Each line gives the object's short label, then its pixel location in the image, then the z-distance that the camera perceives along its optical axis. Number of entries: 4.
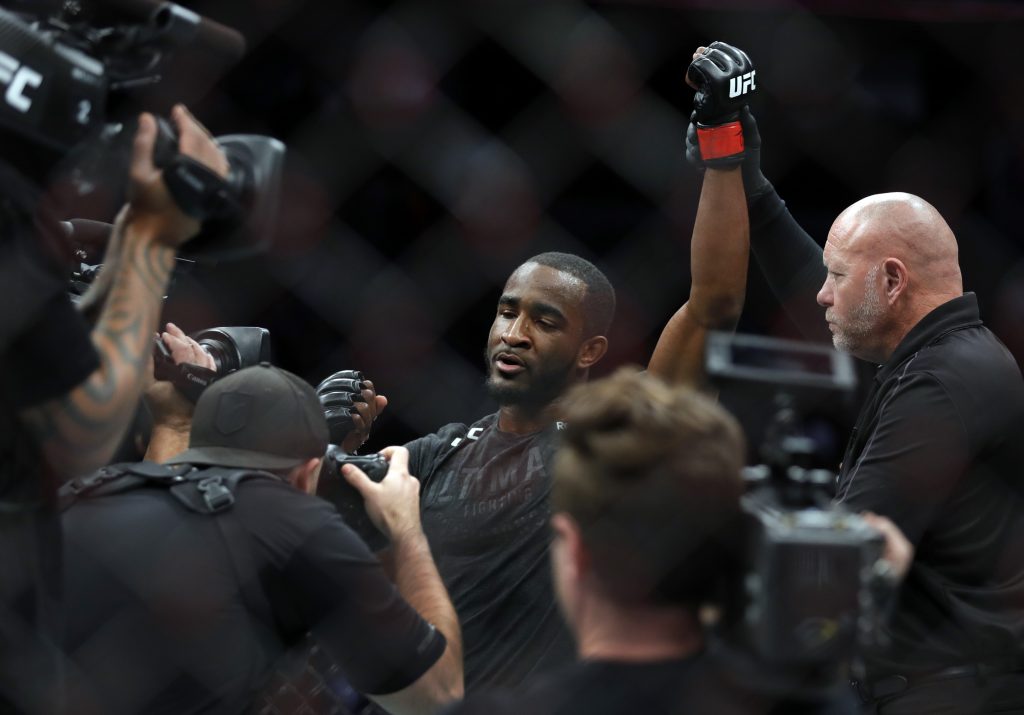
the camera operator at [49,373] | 7.52
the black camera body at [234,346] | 8.41
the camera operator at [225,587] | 7.91
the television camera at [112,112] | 7.51
